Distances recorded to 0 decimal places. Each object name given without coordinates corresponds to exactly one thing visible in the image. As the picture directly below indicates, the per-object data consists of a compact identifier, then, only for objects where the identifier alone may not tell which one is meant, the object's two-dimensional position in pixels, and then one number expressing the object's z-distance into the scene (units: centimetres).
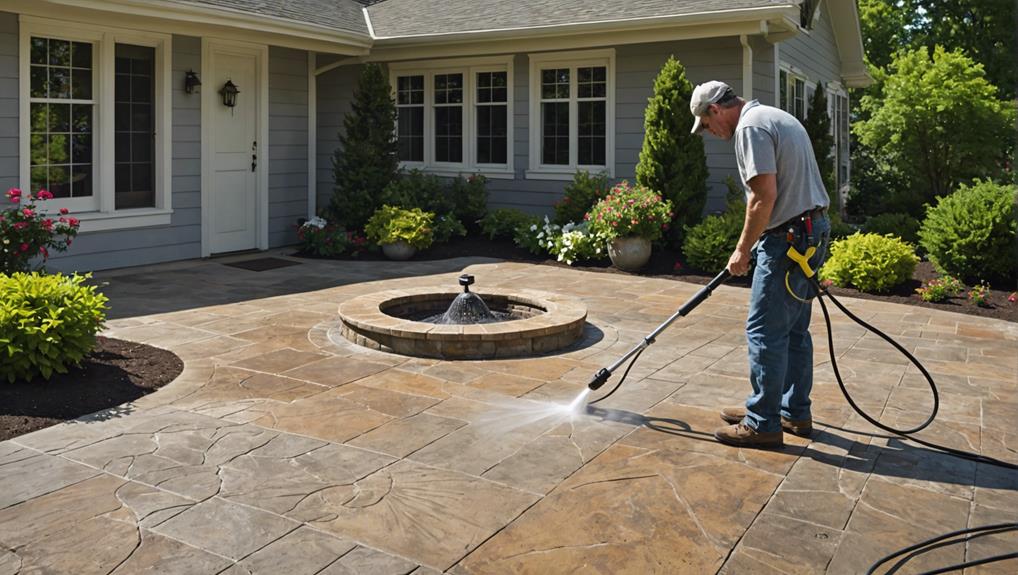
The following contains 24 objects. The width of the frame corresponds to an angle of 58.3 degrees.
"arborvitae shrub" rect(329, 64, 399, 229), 1246
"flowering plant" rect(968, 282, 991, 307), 875
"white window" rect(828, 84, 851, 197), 1677
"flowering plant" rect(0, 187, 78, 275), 722
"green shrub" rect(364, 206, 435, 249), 1146
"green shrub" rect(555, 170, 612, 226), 1190
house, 965
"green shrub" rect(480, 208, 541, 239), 1249
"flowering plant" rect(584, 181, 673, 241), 1041
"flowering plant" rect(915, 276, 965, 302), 891
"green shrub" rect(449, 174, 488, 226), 1296
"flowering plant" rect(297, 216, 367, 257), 1181
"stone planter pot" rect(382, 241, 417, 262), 1149
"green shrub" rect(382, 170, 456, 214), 1238
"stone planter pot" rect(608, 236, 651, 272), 1053
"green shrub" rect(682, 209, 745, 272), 1027
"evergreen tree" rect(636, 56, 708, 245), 1096
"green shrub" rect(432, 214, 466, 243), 1241
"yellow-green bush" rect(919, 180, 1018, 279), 944
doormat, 1073
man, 430
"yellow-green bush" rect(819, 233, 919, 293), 932
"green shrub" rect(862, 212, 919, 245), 1276
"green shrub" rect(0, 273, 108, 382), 501
